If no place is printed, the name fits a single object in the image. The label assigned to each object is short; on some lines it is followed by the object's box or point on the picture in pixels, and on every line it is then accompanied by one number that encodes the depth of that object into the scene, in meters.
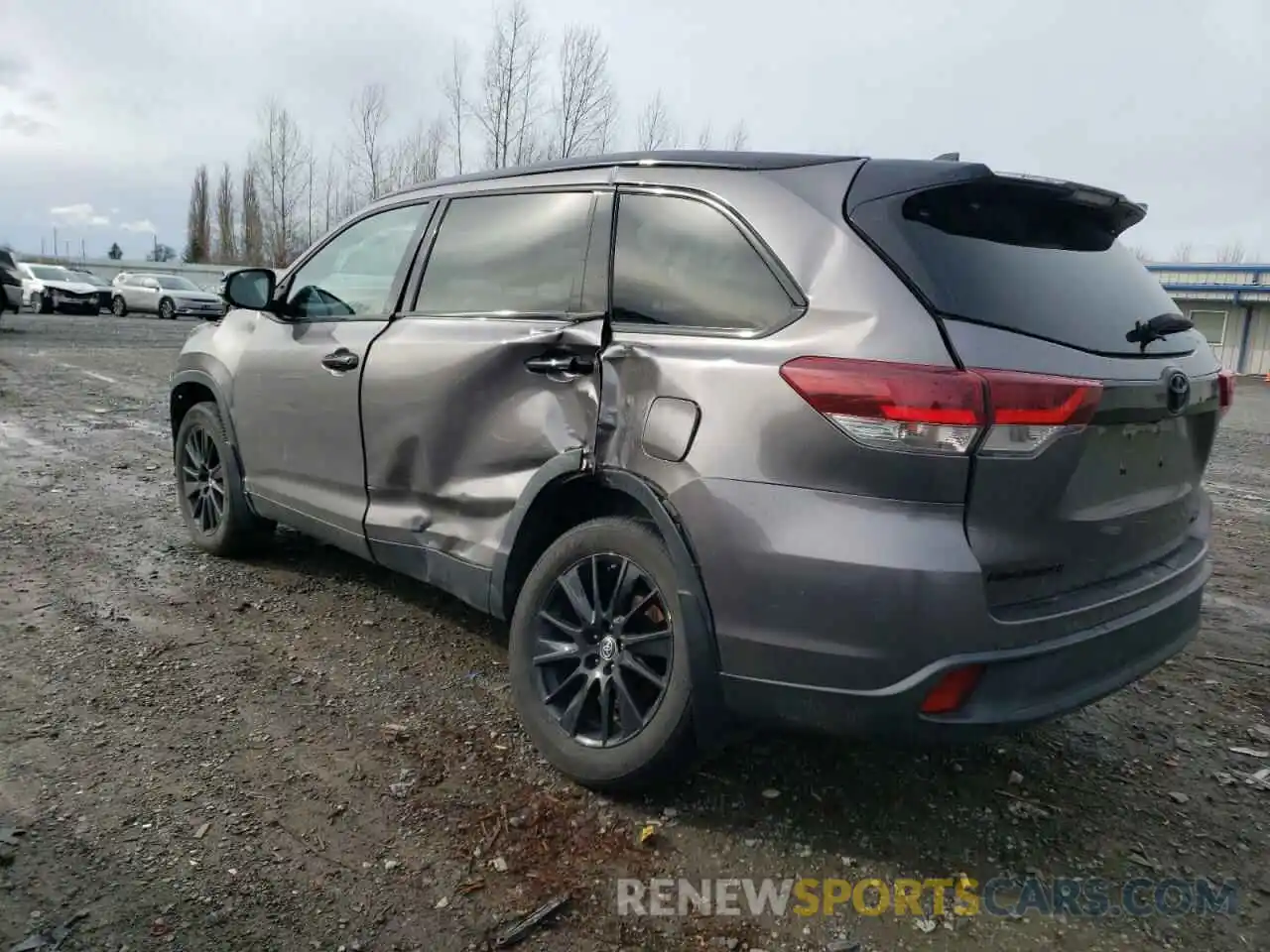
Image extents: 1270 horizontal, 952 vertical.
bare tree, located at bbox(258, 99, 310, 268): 50.62
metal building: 31.84
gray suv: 2.21
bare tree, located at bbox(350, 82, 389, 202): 37.34
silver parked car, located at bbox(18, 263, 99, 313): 30.62
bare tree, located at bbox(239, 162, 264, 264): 59.84
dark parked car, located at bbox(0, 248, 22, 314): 20.95
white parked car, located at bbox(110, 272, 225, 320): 32.38
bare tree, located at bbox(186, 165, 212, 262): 69.88
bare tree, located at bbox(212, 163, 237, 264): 66.88
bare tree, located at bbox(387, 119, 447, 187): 34.35
